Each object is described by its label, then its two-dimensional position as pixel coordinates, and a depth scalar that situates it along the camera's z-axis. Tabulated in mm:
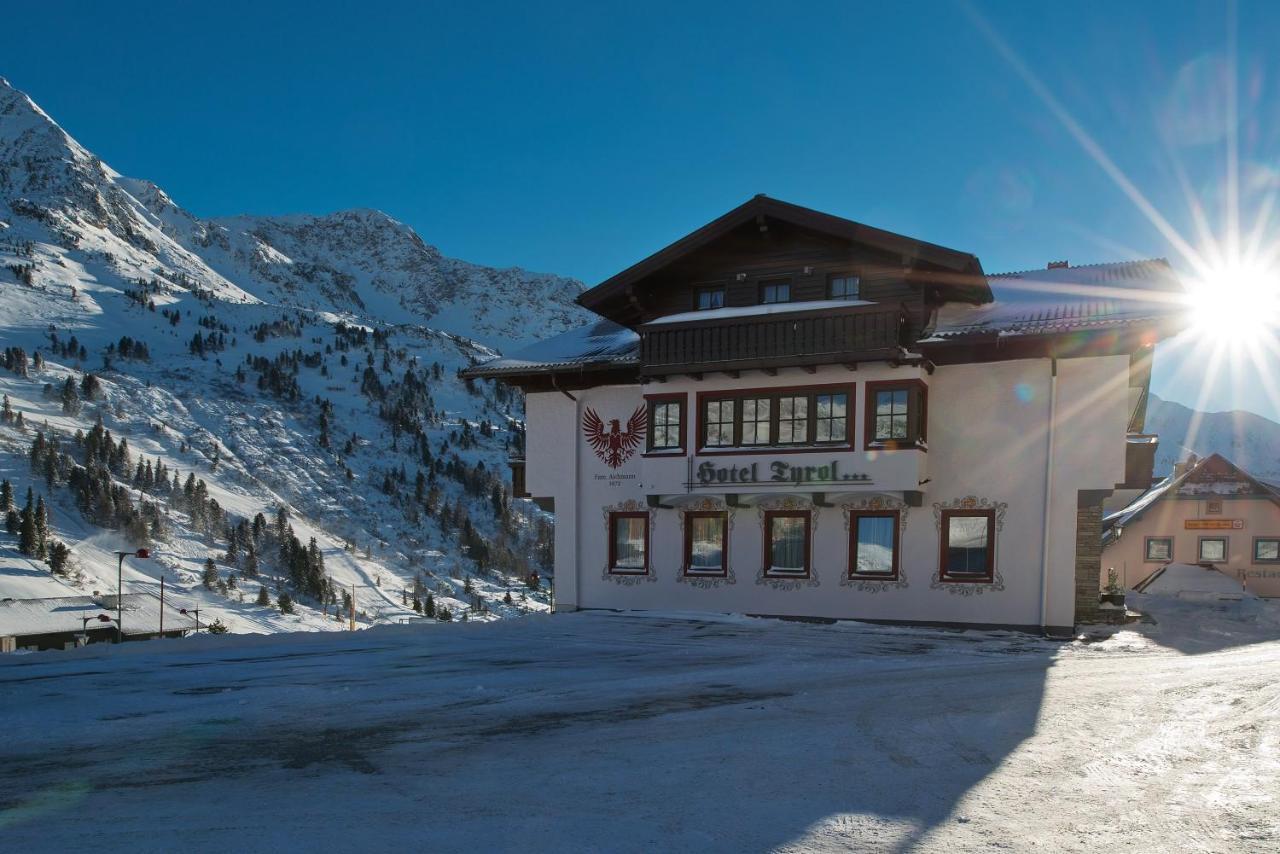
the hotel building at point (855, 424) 19766
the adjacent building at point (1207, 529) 39594
